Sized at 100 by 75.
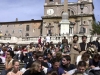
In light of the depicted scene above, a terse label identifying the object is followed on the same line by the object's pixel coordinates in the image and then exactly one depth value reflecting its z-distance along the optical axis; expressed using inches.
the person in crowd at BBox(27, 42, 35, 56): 319.5
